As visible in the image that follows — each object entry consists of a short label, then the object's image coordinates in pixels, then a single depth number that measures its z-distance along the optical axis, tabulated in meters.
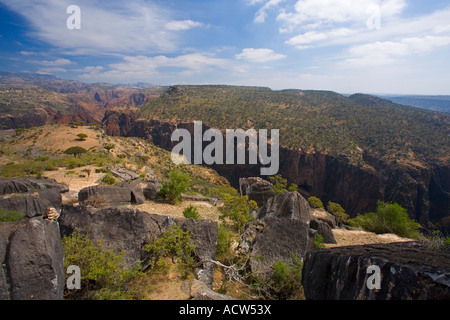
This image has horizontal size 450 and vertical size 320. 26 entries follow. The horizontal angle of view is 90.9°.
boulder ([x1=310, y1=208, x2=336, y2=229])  14.54
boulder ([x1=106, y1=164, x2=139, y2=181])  23.98
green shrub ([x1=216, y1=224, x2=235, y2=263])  8.63
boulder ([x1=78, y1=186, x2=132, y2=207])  11.78
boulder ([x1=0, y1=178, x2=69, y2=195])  12.80
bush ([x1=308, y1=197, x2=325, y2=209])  31.82
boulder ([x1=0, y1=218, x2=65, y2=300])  4.41
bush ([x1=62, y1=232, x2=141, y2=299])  5.52
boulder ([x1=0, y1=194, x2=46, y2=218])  9.53
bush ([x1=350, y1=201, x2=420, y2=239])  13.41
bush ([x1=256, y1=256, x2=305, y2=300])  6.67
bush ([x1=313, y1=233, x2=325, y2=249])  9.93
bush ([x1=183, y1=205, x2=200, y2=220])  11.34
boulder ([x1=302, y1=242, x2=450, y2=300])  3.50
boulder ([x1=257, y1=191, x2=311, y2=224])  11.56
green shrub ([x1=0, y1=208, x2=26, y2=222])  8.23
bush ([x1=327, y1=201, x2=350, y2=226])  29.57
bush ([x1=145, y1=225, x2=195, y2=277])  7.15
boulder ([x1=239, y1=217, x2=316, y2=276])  8.05
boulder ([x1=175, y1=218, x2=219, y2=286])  7.95
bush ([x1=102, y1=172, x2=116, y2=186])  20.11
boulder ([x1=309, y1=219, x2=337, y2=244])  11.63
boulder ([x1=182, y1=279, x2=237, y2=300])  5.25
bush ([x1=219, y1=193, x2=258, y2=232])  12.30
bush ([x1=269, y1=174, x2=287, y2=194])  24.93
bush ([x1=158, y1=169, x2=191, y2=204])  14.35
